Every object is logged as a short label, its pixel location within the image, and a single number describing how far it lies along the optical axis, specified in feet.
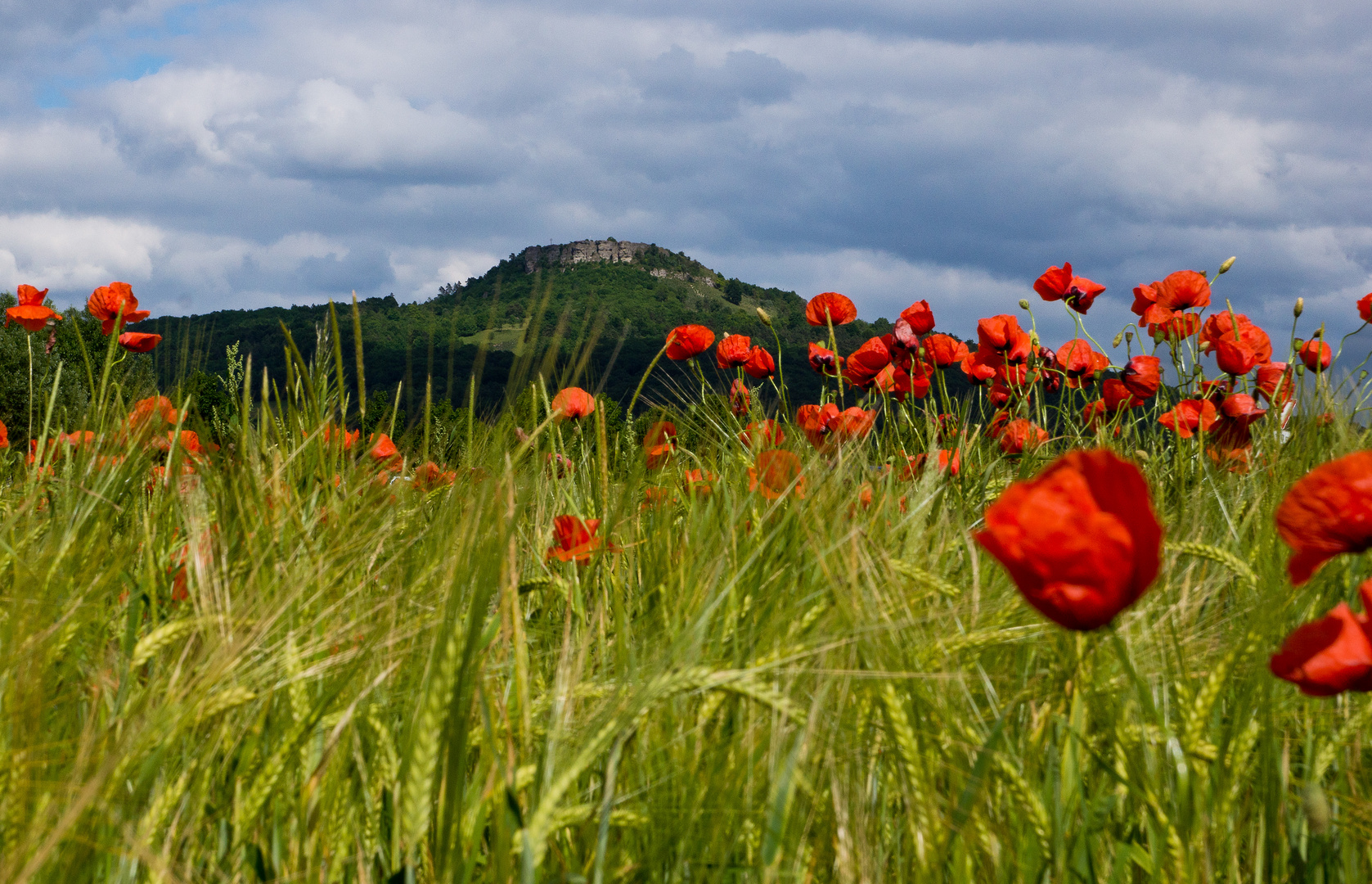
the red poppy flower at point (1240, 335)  8.29
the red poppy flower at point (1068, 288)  9.41
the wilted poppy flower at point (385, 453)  6.52
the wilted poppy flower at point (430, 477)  6.17
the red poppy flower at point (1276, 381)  8.27
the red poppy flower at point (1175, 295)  8.65
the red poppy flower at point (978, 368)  9.55
